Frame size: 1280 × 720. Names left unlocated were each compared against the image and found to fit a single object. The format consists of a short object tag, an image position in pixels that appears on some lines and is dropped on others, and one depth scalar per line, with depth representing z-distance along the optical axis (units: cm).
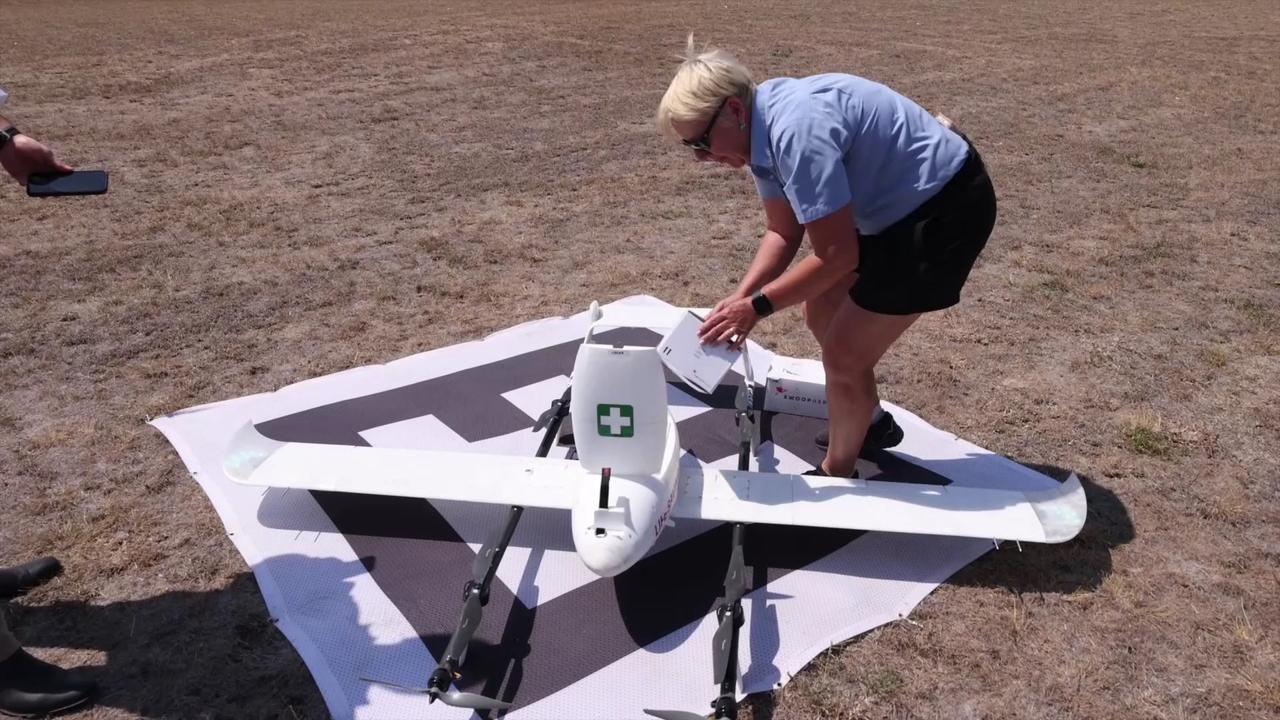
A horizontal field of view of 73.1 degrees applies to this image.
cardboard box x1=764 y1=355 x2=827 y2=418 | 530
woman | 339
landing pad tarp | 350
